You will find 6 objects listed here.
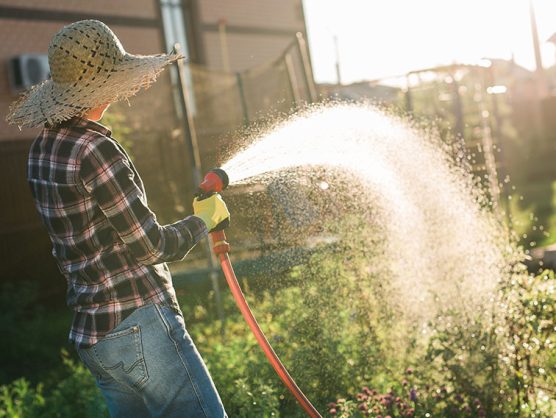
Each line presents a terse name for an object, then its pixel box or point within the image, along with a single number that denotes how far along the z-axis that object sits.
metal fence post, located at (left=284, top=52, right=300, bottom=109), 8.80
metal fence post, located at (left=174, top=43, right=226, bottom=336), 6.13
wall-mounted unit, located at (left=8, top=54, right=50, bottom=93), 10.98
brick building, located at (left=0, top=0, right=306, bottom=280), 10.00
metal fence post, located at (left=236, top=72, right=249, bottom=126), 9.82
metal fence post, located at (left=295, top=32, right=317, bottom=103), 8.54
